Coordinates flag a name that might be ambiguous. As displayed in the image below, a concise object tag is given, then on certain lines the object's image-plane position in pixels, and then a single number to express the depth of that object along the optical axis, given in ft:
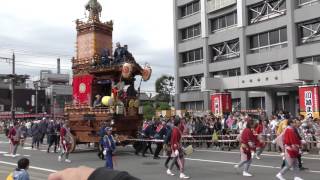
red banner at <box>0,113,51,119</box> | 189.41
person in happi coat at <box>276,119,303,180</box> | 40.98
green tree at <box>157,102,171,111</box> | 170.18
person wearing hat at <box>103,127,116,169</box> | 46.11
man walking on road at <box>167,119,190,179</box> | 46.29
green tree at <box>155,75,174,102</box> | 248.73
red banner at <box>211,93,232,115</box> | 122.15
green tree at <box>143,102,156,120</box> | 152.15
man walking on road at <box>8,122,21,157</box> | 70.69
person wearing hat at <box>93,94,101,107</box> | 75.09
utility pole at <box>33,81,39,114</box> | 249.04
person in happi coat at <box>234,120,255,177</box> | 46.03
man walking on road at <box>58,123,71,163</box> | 63.87
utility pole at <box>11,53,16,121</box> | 165.07
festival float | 72.54
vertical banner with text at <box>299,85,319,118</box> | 95.81
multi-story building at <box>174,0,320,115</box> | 118.73
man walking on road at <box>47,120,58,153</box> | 79.37
